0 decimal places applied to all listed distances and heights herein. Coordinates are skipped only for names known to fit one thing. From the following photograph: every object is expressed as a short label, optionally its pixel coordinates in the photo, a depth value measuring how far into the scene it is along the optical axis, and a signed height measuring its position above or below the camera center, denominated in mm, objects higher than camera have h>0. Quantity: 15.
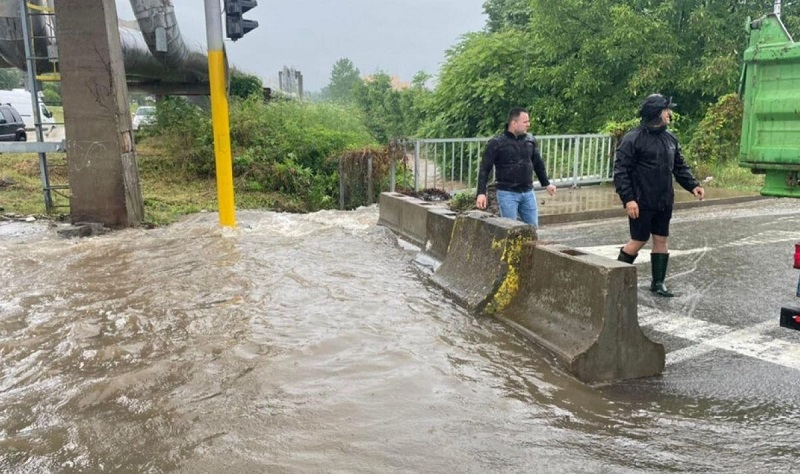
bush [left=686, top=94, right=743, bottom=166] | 15219 +20
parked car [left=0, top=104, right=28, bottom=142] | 21328 +526
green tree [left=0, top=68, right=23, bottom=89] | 57044 +5811
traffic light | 8178 +1620
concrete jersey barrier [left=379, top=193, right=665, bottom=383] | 3957 -1187
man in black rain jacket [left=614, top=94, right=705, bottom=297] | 5586 -354
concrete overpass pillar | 8789 +374
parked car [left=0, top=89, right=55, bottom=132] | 28375 +1801
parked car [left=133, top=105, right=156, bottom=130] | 16372 +633
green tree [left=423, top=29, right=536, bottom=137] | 18719 +1587
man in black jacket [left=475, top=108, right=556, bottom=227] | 6703 -293
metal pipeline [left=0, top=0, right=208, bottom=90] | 11320 +2010
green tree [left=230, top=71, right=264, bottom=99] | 20578 +1780
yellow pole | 8414 +556
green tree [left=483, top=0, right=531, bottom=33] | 24703 +5169
